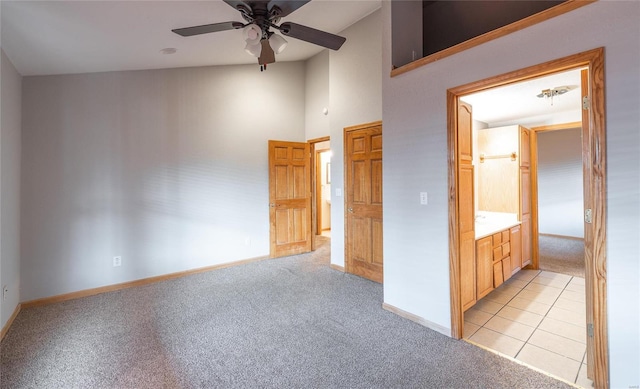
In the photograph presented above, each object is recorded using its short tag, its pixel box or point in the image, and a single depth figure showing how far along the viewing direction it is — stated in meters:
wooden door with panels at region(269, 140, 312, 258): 4.76
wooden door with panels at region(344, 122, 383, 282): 3.64
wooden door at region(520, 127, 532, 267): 3.89
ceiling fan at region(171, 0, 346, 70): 2.01
